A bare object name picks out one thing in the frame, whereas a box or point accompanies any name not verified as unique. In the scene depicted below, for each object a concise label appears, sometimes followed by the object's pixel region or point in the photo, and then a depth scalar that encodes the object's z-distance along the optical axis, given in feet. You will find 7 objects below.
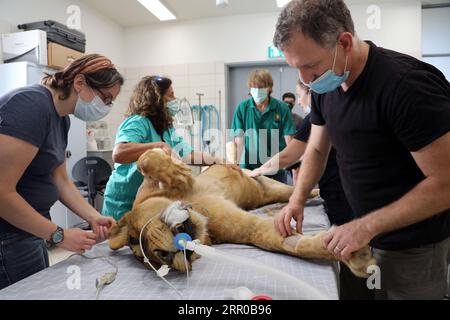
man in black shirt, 2.90
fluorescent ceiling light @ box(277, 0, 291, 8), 14.42
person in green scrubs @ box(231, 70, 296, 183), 9.14
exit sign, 15.88
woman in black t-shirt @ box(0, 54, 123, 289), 3.30
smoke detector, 12.50
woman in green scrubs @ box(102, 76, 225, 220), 5.67
